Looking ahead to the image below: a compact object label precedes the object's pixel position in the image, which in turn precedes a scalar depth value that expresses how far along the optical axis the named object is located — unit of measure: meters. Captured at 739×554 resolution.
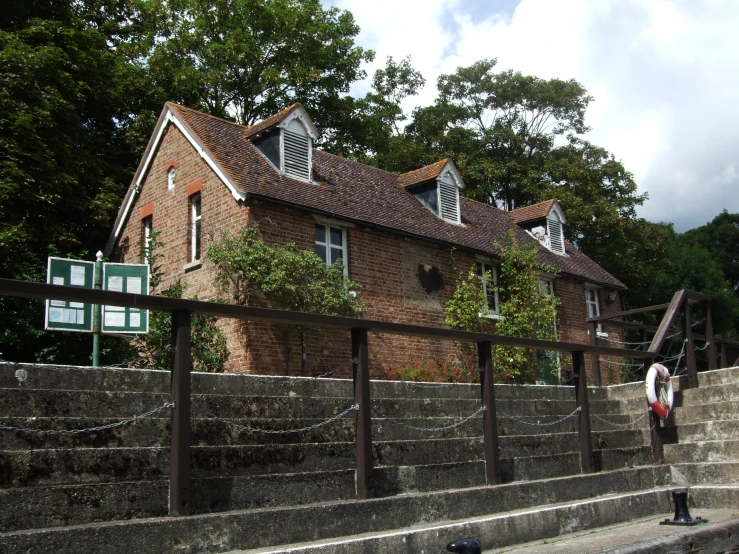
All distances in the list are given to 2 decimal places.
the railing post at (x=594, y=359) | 13.48
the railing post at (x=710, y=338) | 12.16
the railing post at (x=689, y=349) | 11.19
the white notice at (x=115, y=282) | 10.12
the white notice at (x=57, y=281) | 9.12
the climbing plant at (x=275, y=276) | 13.52
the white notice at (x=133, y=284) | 10.23
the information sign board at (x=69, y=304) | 8.95
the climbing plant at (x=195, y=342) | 12.53
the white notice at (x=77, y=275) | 9.73
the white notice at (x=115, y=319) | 9.55
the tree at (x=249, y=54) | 24.95
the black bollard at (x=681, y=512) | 7.18
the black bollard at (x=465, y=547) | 3.57
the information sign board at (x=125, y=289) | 9.52
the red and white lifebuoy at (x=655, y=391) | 9.70
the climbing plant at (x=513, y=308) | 17.34
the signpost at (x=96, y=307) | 9.09
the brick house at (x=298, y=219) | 14.30
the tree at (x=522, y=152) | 29.30
